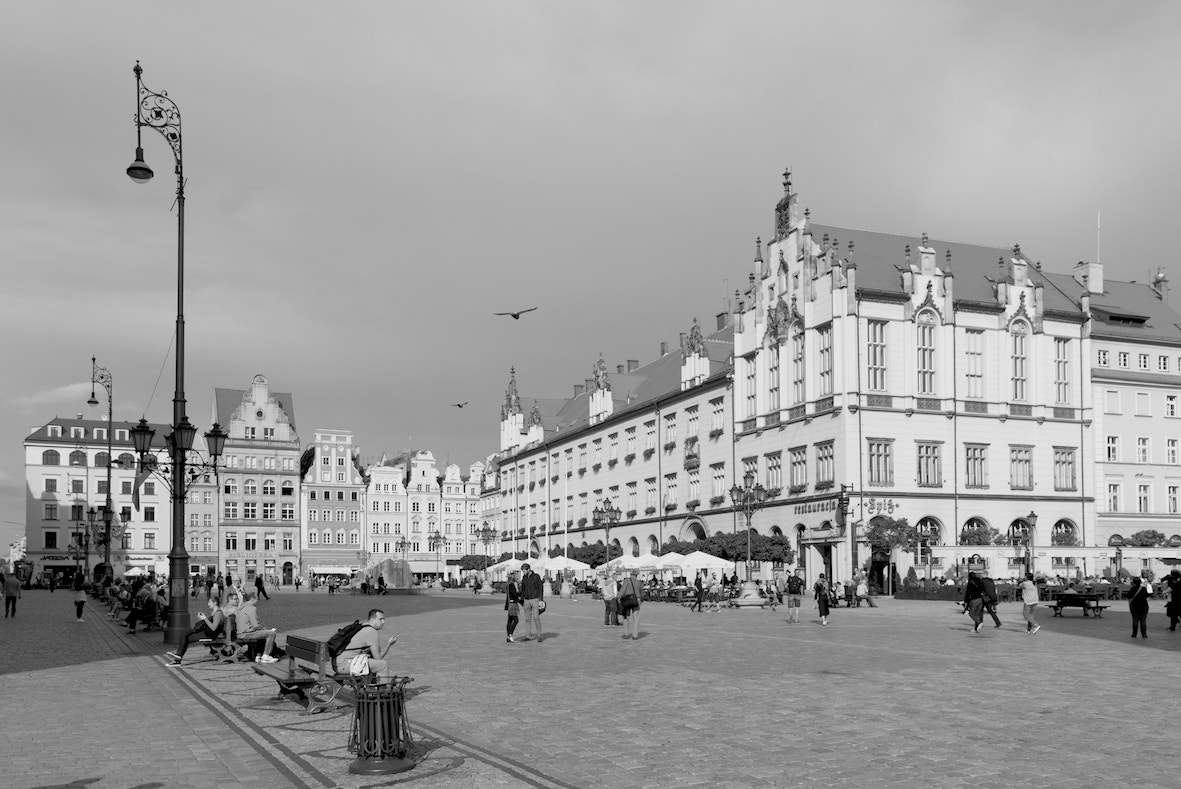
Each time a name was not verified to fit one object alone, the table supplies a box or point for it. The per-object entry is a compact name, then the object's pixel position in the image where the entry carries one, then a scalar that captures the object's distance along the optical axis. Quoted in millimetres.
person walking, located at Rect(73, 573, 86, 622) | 36500
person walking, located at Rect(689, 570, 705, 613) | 44469
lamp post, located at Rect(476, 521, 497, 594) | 104756
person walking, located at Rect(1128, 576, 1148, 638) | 27031
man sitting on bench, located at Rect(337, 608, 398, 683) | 13940
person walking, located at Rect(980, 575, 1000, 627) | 30281
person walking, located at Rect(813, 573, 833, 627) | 33688
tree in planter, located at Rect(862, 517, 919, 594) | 57375
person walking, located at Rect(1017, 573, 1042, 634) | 28842
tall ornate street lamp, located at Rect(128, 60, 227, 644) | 25016
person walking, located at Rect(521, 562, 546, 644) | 27578
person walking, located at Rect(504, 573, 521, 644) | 27594
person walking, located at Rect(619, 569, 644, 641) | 28656
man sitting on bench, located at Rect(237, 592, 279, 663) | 20061
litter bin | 10500
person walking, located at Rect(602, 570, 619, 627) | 34606
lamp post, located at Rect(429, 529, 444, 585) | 119950
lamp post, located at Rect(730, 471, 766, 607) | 49250
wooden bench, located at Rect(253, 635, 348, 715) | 14664
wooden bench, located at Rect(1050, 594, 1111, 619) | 35719
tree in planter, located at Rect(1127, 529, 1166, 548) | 64562
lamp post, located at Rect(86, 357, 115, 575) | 55106
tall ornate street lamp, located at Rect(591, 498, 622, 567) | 71000
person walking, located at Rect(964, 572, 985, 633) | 28875
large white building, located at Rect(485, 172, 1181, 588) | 60250
